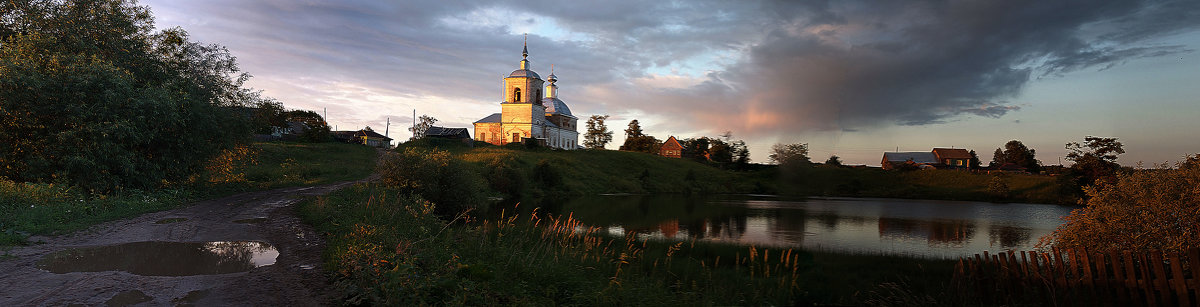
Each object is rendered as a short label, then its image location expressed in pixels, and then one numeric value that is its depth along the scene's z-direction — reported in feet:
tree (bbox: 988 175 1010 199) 221.07
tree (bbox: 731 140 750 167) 335.92
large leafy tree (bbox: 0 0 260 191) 62.95
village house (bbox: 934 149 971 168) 380.37
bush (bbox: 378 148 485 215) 98.37
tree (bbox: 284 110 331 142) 233.35
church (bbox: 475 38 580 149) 333.52
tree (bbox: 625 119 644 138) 424.87
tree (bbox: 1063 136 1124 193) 157.27
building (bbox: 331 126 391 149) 320.13
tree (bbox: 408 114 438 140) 323.16
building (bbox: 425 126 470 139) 326.24
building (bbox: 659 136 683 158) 395.14
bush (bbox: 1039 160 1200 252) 39.60
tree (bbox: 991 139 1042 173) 353.31
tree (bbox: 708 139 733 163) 354.95
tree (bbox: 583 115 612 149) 414.82
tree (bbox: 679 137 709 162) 379.96
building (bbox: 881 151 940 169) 376.68
